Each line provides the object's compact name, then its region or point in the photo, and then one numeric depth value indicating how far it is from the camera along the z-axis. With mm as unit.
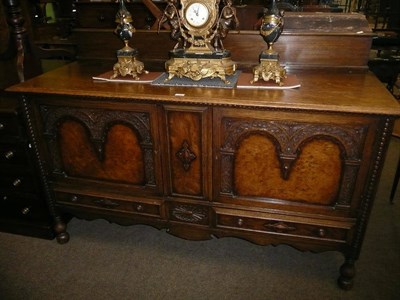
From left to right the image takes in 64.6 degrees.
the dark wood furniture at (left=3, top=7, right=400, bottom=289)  1444
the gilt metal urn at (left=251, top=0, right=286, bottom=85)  1560
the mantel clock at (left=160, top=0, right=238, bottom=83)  1622
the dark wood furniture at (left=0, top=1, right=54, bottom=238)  1945
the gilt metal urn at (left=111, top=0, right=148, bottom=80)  1764
